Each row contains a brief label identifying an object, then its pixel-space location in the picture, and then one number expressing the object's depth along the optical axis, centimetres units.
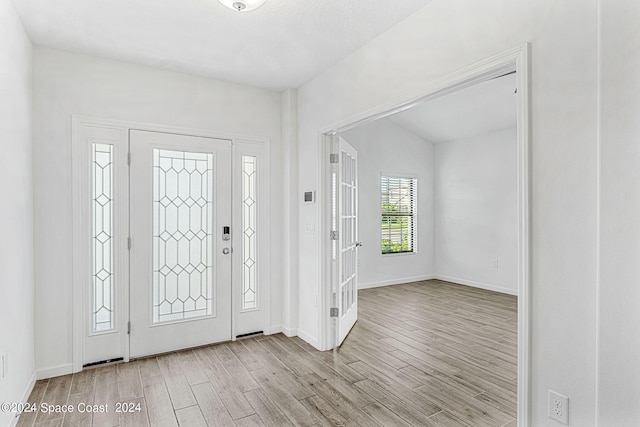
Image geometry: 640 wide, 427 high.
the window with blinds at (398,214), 657
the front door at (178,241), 322
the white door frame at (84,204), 293
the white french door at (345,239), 350
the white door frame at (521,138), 175
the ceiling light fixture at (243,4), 220
